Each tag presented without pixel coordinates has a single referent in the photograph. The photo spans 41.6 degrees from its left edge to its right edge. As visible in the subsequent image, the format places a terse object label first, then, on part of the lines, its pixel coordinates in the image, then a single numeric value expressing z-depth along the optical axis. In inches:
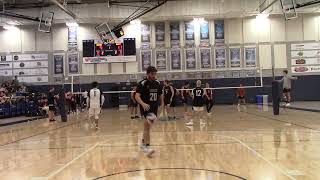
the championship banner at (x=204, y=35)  1380.4
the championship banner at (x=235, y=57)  1376.7
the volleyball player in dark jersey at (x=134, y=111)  850.2
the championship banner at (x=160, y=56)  1390.3
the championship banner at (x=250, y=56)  1375.5
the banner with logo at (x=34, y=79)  1387.8
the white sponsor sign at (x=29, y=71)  1385.3
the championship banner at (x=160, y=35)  1392.7
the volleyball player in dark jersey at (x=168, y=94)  761.6
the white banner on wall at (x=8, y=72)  1382.9
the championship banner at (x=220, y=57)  1378.0
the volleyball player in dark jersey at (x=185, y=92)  834.2
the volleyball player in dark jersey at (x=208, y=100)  840.9
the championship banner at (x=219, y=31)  1382.9
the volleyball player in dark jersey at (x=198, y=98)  668.1
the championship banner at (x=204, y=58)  1382.9
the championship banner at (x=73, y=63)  1387.8
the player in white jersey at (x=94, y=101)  626.5
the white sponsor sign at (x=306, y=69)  1366.9
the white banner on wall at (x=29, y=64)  1382.9
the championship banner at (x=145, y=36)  1385.3
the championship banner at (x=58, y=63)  1393.9
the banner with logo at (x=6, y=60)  1382.9
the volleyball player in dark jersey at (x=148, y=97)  363.9
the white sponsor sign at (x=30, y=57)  1385.3
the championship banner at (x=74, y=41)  1389.0
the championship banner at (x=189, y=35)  1387.8
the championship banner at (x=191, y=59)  1384.1
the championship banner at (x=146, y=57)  1385.3
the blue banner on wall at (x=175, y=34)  1392.7
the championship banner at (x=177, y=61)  1387.8
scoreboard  1360.7
